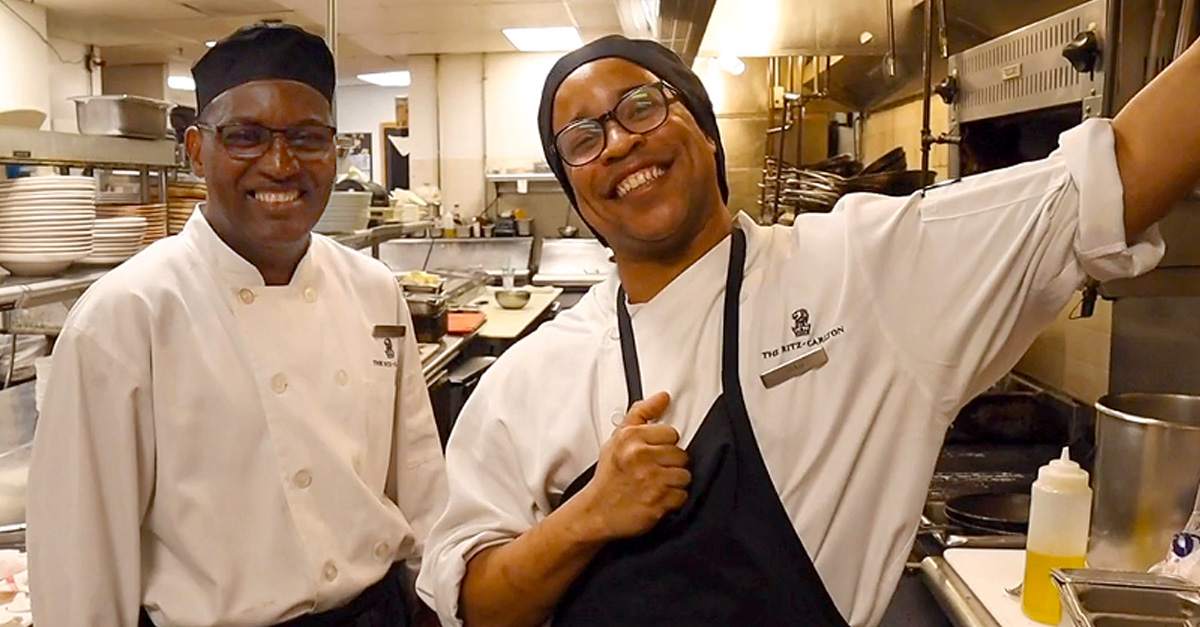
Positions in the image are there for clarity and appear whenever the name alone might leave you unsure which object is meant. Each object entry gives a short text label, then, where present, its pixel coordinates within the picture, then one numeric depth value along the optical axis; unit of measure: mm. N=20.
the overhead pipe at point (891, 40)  2718
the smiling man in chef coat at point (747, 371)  1053
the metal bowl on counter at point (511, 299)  5609
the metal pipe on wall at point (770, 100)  4897
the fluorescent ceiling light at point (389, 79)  9797
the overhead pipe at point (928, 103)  2186
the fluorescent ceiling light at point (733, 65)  4794
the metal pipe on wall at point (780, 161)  3412
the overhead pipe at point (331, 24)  3026
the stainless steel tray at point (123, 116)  2955
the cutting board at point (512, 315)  4691
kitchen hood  2812
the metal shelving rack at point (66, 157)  2221
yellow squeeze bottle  1426
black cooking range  1791
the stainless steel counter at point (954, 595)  1486
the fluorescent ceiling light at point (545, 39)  6930
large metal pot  1414
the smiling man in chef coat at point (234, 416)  1451
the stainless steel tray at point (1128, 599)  1179
